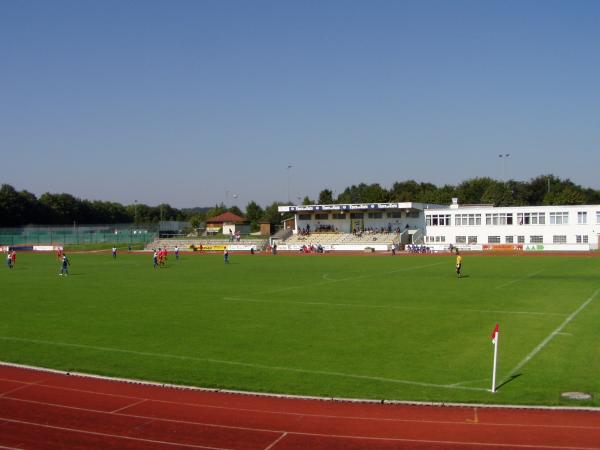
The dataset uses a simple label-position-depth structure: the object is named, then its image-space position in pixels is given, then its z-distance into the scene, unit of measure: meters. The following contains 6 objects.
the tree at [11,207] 122.56
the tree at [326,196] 153.75
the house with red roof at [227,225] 116.38
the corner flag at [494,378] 13.38
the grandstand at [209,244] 89.81
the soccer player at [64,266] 45.91
